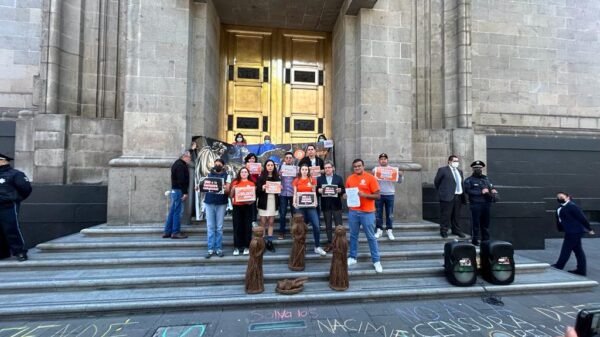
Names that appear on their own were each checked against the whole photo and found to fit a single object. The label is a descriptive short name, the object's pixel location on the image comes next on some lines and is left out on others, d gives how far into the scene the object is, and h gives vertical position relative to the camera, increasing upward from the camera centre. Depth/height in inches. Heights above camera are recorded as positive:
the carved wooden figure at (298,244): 237.0 -49.8
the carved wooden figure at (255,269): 209.6 -62.4
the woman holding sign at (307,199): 261.7 -15.0
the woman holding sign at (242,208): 255.1 -23.4
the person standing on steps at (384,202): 305.8 -19.7
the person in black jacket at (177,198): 289.7 -17.3
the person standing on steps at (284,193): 296.4 -11.3
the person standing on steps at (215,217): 255.4 -31.7
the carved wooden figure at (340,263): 217.7 -59.6
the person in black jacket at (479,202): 309.3 -18.4
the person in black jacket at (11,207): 241.0 -23.6
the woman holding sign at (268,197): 273.1 -15.1
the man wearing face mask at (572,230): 270.7 -41.6
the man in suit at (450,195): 314.3 -11.9
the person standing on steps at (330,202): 269.4 -17.9
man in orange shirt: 243.4 -24.3
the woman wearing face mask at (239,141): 376.5 +51.3
